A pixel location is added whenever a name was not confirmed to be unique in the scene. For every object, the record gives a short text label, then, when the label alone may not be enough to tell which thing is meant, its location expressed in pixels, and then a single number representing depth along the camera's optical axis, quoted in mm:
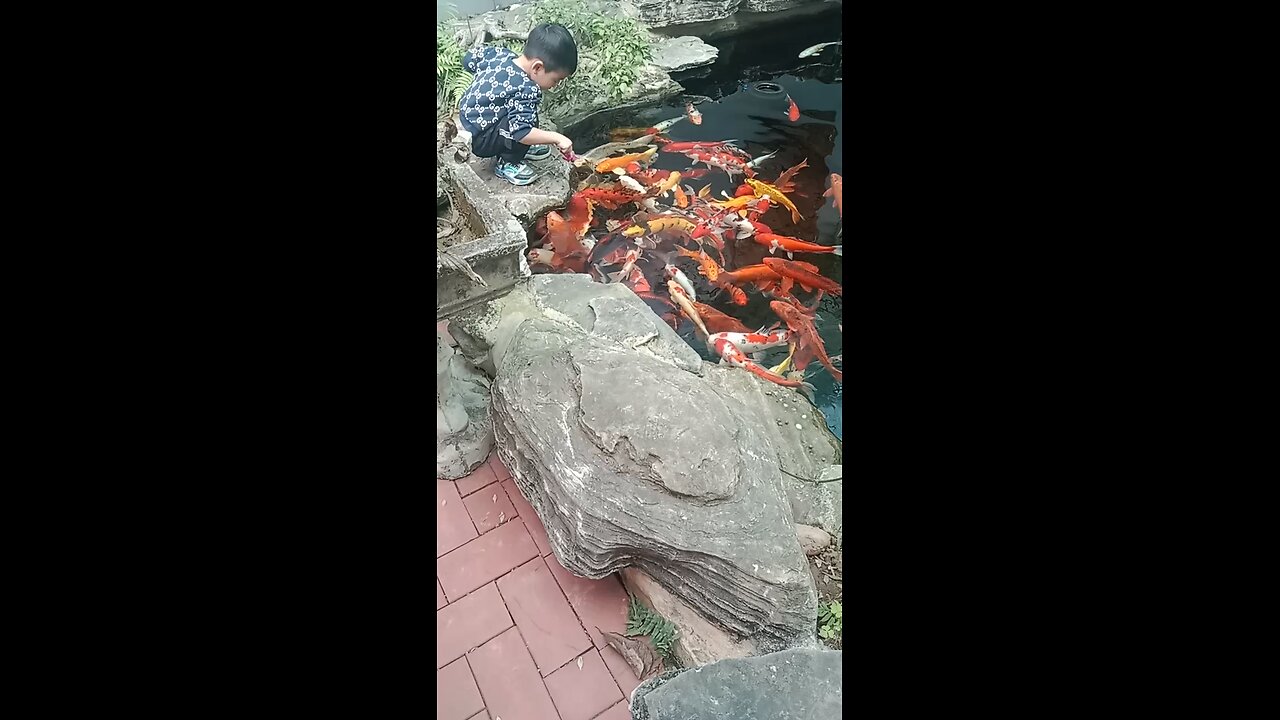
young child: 2932
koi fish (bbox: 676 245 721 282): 3301
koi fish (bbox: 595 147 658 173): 3855
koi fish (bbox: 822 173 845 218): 3664
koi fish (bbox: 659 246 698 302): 3205
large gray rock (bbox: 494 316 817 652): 1835
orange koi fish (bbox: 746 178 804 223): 3675
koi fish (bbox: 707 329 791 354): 2967
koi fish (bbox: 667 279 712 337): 3084
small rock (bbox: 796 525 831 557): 2295
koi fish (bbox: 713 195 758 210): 3621
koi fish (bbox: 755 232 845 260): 3434
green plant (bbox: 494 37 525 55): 3959
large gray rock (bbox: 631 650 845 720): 1614
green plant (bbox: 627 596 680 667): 2018
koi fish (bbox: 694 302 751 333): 3062
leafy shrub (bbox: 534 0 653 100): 4273
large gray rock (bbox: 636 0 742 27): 4785
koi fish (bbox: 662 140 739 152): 3979
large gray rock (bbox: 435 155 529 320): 2408
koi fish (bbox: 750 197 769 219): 3607
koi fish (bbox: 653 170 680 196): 3699
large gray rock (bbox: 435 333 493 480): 2371
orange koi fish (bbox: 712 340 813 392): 2875
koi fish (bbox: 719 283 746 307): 3193
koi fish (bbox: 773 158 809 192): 3770
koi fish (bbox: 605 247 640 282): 3273
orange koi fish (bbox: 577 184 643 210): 3635
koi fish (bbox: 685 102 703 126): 4246
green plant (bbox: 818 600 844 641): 2117
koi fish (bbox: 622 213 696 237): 3496
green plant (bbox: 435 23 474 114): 3801
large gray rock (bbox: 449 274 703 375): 2527
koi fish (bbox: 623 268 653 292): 3214
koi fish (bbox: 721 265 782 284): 3270
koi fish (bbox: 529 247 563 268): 3330
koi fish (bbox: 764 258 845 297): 3229
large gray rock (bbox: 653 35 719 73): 4688
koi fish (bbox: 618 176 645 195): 3699
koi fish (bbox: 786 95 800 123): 4191
